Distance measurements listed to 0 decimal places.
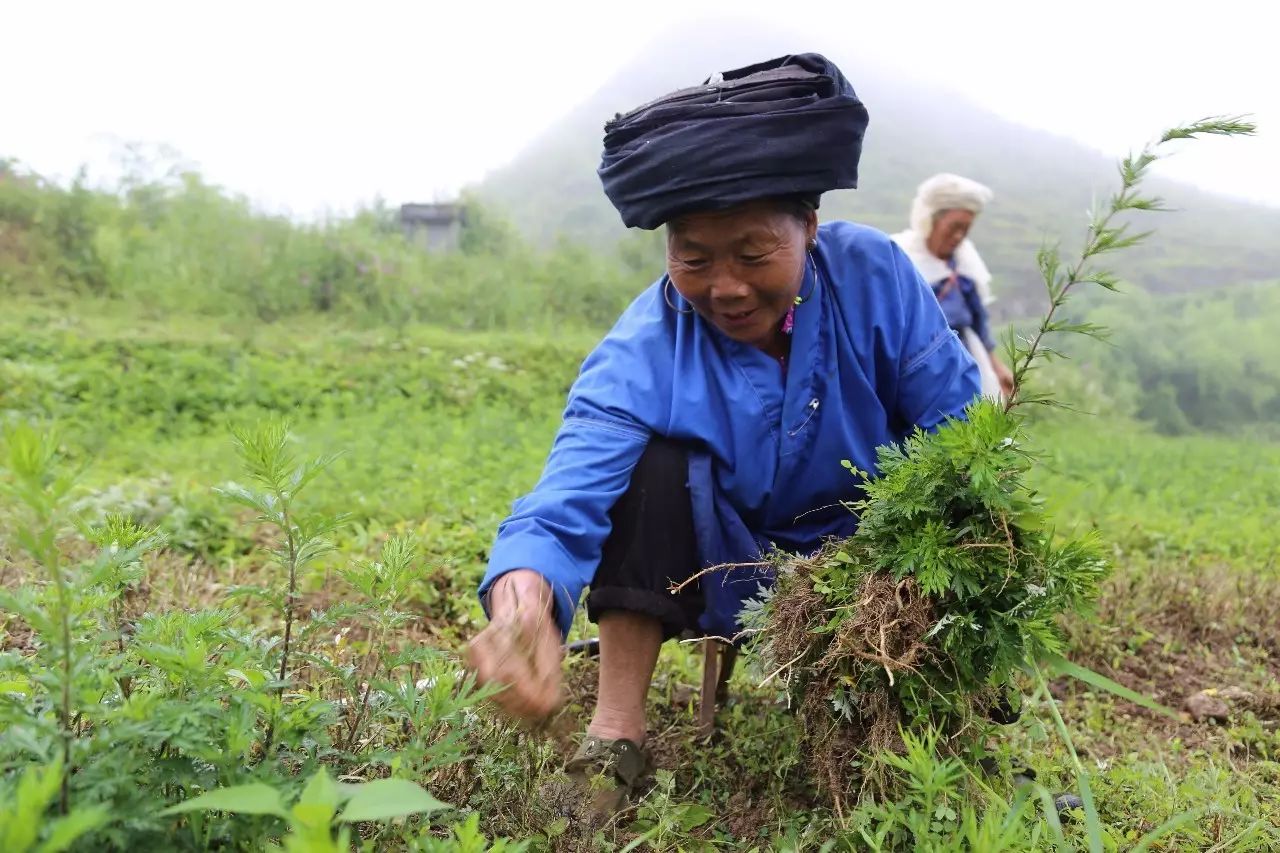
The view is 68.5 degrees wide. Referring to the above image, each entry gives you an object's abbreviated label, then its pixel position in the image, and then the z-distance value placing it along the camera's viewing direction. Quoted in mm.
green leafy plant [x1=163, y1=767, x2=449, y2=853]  879
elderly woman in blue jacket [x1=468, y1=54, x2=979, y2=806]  1876
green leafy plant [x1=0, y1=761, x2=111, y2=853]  792
